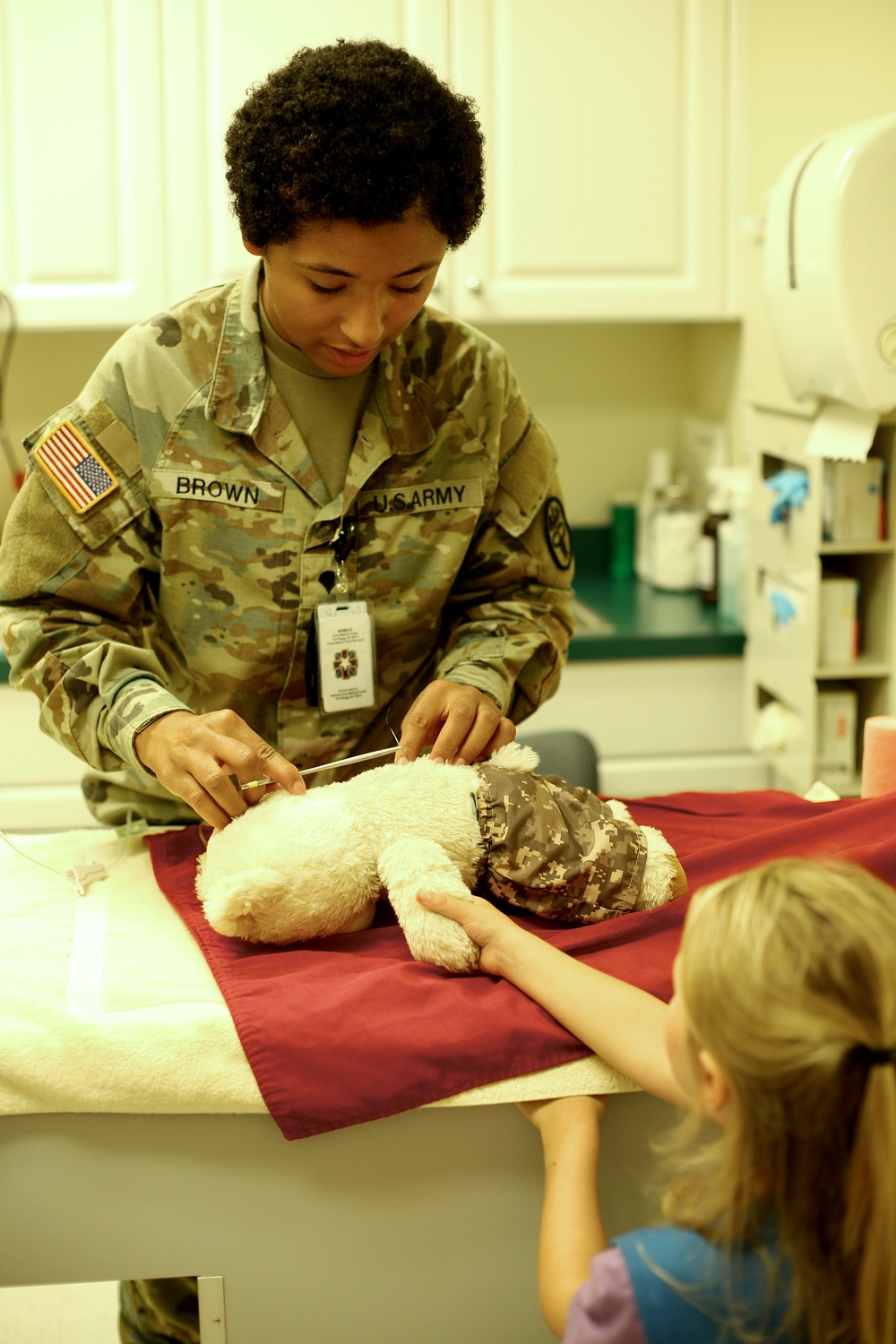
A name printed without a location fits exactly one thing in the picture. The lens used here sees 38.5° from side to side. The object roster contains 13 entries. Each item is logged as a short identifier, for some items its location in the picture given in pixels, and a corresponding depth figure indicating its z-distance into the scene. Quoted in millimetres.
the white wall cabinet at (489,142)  2209
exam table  911
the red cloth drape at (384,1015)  898
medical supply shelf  2018
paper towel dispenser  1673
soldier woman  1056
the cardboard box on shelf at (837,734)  2111
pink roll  1337
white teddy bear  1003
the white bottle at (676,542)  2592
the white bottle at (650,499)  2689
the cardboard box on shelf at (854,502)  1965
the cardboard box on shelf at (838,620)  2043
